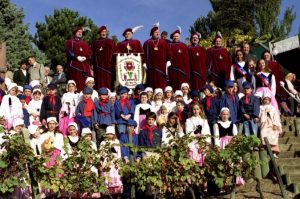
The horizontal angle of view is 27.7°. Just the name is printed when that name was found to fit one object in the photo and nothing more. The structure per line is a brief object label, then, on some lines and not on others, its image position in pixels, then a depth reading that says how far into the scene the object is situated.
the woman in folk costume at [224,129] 10.51
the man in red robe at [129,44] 14.23
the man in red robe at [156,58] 14.40
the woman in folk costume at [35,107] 11.68
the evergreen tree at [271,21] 39.69
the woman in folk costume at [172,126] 10.15
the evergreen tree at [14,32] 28.48
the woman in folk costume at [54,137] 9.62
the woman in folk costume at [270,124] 11.06
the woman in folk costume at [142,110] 11.73
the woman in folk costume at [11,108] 11.30
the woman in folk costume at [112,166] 8.74
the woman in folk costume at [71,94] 12.10
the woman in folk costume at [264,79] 12.77
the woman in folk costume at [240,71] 13.19
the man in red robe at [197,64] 14.53
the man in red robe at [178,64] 14.39
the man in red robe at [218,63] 14.52
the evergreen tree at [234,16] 40.75
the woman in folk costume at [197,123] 10.63
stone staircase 10.12
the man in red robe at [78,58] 14.20
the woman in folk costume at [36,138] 9.54
